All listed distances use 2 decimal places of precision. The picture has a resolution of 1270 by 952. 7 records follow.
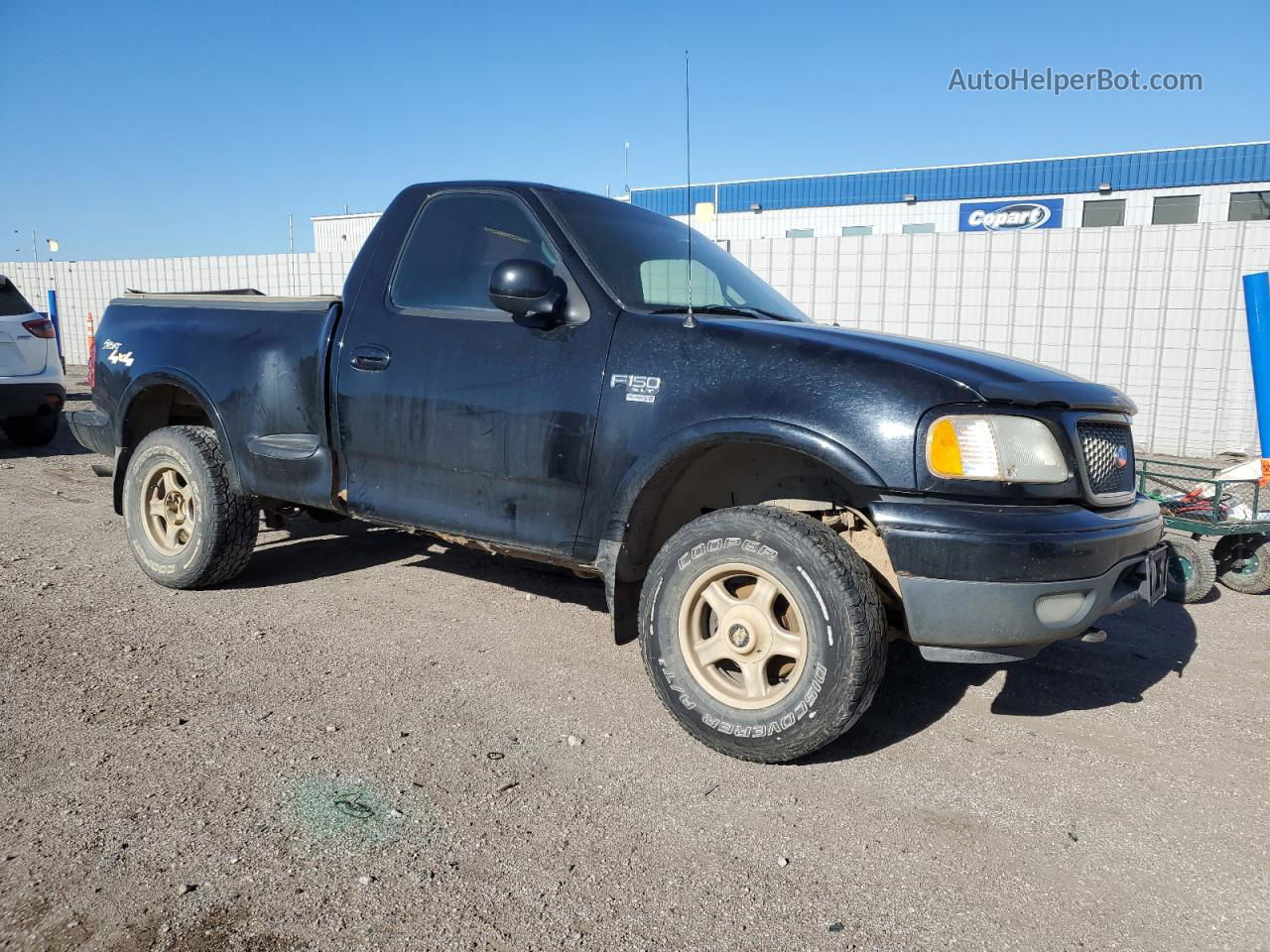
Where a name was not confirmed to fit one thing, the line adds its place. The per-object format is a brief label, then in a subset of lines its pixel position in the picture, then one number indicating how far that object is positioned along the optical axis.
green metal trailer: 4.89
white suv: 8.23
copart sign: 29.91
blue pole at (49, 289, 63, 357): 18.02
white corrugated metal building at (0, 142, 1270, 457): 9.48
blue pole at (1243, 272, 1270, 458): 5.33
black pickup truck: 2.68
